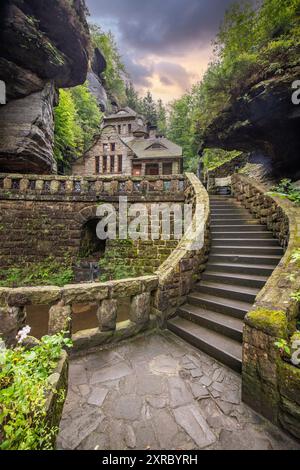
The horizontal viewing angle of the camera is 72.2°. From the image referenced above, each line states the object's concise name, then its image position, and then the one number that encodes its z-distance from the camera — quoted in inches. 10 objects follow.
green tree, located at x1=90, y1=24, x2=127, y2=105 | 1511.1
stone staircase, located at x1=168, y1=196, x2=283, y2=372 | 134.1
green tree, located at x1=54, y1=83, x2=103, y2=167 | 674.2
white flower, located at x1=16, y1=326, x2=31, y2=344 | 73.8
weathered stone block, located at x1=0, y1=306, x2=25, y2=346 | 115.5
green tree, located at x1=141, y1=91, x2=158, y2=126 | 2046.0
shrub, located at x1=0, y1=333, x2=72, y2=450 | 55.6
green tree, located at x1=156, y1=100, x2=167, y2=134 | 2065.0
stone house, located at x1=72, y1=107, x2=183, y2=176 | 954.7
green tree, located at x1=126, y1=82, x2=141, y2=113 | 2028.4
